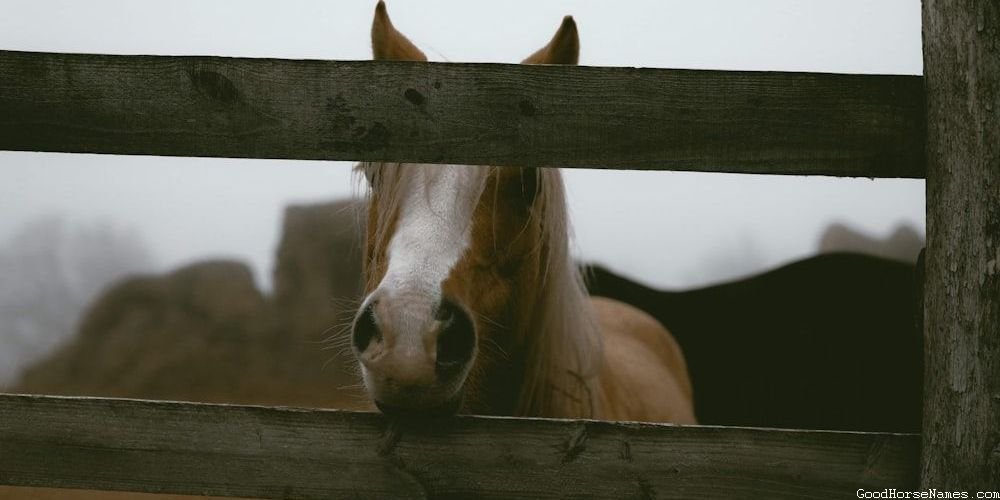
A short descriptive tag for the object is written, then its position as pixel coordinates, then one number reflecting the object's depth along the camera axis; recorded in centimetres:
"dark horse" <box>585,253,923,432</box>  483
